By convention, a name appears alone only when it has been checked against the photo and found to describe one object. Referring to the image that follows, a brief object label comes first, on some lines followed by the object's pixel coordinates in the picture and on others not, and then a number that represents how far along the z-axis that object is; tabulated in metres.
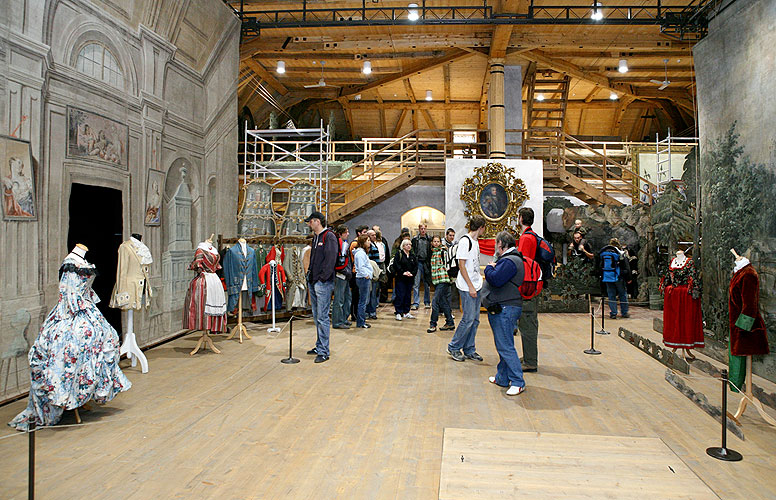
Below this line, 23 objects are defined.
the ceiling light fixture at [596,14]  10.31
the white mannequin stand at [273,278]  7.85
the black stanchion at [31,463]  2.47
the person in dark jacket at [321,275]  5.70
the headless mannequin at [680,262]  5.91
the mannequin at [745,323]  3.88
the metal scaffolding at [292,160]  12.06
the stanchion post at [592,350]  6.31
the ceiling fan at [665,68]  13.77
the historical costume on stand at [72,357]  3.61
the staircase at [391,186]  13.25
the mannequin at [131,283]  5.32
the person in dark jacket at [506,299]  4.43
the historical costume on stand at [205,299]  6.05
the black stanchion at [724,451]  3.26
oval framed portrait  10.77
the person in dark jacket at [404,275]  8.52
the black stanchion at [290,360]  5.75
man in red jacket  5.16
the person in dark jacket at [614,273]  9.12
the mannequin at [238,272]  7.32
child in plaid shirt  7.55
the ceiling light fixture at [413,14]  10.74
